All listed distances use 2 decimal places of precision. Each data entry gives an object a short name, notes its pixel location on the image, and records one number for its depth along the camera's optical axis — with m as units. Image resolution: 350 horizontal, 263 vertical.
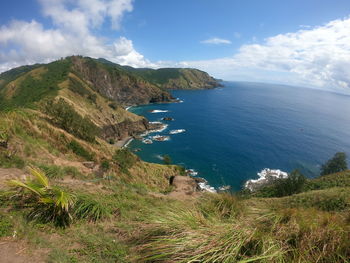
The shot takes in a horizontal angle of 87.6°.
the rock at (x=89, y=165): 16.45
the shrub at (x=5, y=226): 4.39
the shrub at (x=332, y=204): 9.19
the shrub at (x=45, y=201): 4.98
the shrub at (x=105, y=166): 19.83
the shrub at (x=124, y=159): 25.50
